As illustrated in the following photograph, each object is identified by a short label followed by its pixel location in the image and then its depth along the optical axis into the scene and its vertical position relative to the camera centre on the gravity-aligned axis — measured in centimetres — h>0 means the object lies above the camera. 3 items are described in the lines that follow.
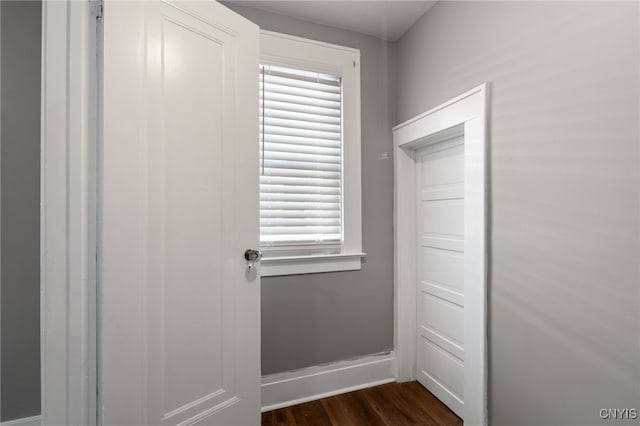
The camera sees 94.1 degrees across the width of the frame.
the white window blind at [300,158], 183 +35
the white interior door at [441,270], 170 -35
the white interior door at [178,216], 90 -1
